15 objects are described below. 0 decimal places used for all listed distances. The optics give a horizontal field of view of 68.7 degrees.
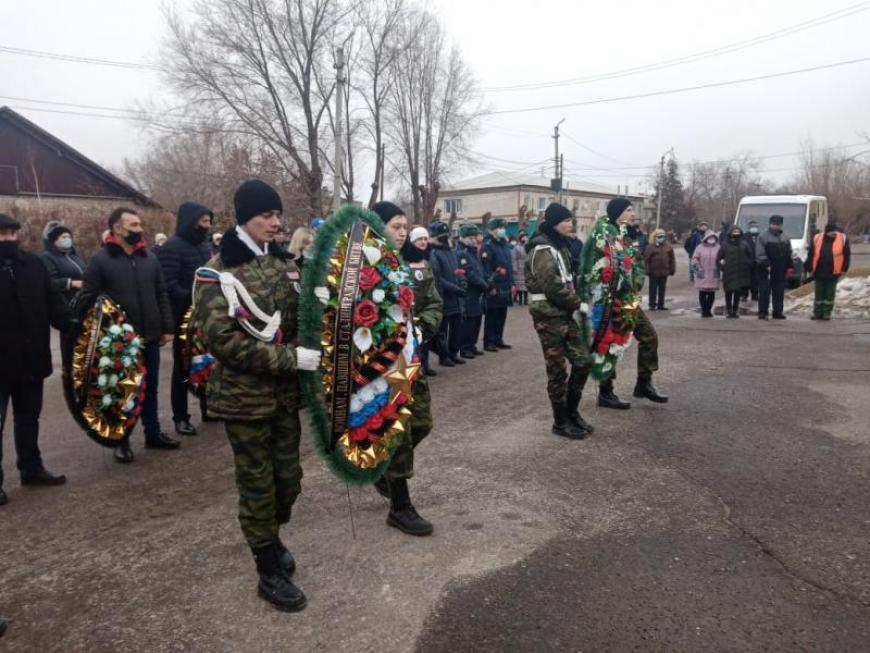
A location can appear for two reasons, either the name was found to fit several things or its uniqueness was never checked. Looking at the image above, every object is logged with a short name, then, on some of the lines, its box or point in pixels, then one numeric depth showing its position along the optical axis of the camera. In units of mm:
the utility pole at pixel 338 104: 19039
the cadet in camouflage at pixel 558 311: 5496
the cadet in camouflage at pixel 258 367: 3021
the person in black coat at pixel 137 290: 5254
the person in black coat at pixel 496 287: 10227
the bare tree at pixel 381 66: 31422
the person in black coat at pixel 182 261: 5938
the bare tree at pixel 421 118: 34562
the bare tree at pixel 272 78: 27031
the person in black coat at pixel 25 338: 4676
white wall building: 66188
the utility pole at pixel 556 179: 31078
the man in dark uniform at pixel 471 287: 9484
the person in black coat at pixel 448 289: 8578
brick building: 26047
